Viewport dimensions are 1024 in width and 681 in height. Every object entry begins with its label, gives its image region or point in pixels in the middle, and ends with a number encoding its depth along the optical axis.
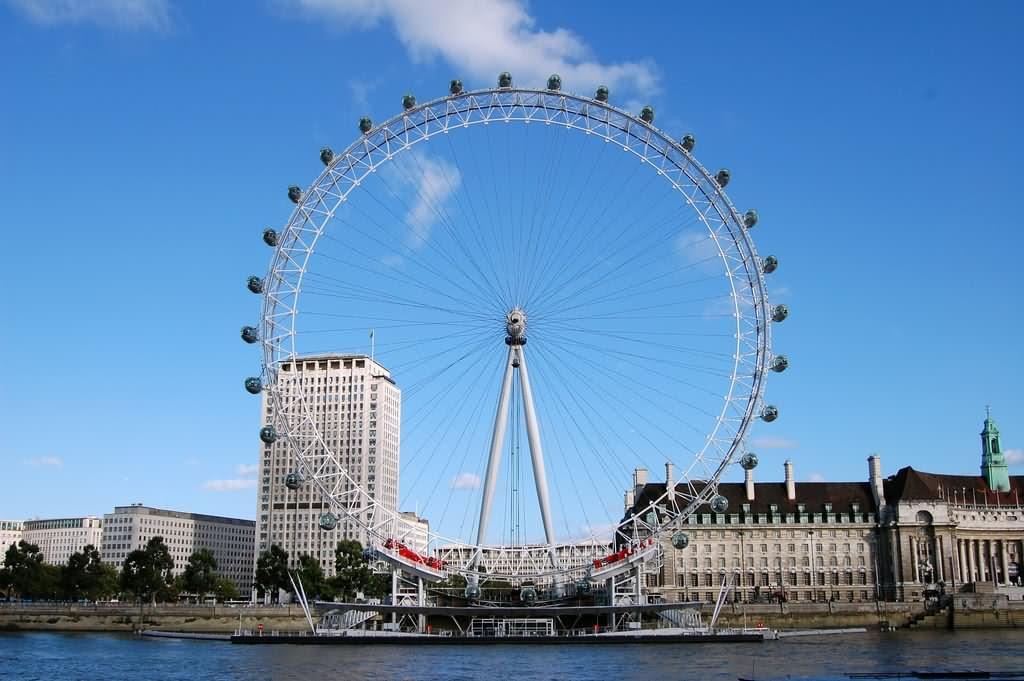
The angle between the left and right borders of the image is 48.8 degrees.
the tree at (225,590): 182.50
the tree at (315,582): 147.00
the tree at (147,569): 145.38
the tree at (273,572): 153.12
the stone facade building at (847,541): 142.00
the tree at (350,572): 144.25
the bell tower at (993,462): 152.38
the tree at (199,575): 158.38
